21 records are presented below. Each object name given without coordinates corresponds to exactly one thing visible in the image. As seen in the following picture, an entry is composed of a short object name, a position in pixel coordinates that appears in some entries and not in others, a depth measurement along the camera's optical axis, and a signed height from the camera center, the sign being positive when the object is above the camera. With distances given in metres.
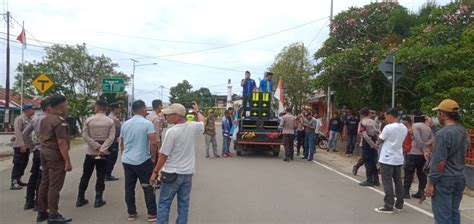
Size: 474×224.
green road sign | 28.98 +1.49
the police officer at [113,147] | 10.29 -0.87
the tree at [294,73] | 35.75 +3.22
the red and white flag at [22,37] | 29.38 +4.38
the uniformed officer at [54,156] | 6.47 -0.70
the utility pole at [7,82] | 32.34 +1.71
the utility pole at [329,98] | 23.79 +0.89
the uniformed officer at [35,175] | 7.42 -1.11
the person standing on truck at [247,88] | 17.12 +0.94
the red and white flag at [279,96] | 21.45 +0.85
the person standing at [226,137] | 16.66 -0.90
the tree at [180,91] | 133.38 +5.84
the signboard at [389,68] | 11.66 +1.24
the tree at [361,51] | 16.78 +2.49
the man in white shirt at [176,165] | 5.62 -0.67
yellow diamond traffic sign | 17.28 +0.87
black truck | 16.12 -0.49
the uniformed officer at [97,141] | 7.66 -0.55
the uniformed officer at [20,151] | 9.02 -0.89
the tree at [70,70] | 47.41 +3.88
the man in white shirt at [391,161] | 7.69 -0.74
